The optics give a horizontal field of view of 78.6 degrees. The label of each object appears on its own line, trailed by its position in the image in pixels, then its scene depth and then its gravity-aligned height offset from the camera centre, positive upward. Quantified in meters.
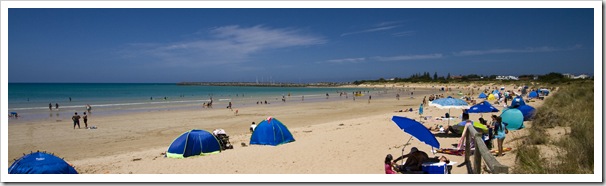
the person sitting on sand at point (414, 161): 6.93 -1.33
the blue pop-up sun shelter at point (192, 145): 10.80 -1.60
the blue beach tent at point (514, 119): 11.86 -0.95
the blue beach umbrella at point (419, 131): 7.51 -0.84
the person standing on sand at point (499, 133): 8.25 -0.99
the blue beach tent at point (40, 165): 7.43 -1.50
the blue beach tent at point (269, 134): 12.50 -1.48
